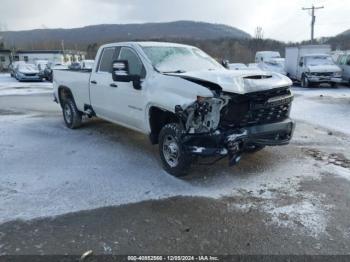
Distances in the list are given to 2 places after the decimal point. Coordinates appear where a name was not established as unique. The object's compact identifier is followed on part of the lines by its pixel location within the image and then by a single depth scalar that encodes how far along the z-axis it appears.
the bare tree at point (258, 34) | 75.75
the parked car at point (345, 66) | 19.08
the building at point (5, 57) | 58.21
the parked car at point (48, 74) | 27.73
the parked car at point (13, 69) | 31.86
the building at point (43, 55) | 55.17
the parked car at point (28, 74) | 27.50
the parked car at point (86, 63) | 22.72
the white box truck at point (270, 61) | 26.95
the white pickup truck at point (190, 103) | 4.76
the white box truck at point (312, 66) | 18.89
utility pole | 46.72
